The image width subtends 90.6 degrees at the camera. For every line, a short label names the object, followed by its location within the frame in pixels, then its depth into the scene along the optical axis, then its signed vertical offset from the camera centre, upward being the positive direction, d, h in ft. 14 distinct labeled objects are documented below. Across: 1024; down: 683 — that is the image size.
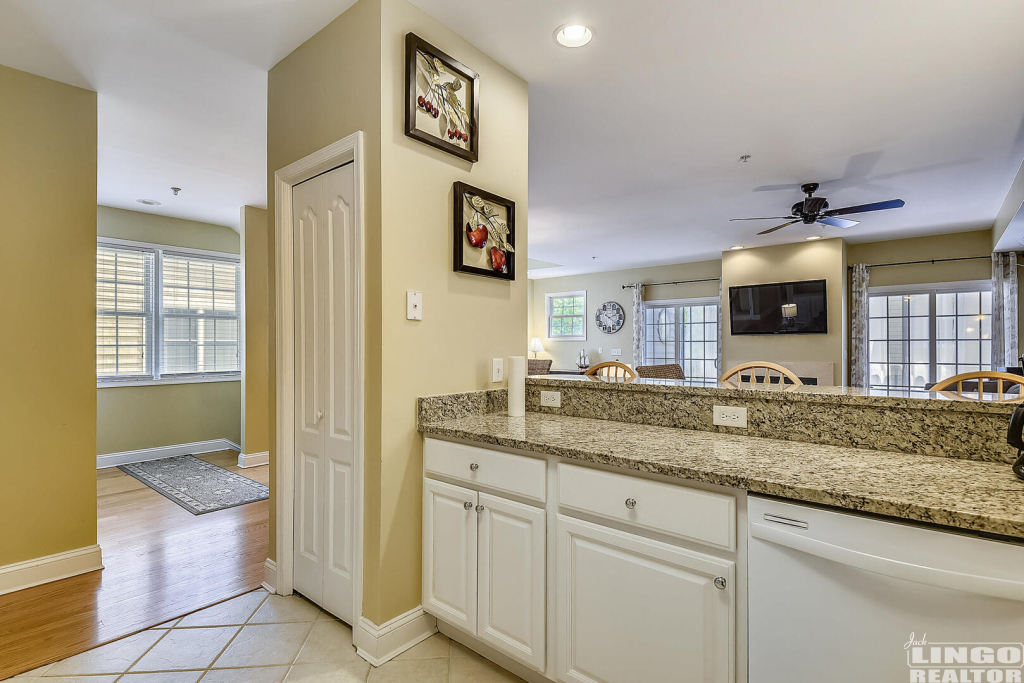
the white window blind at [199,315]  16.88 +0.85
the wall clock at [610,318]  27.84 +1.27
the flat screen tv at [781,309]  20.07 +1.31
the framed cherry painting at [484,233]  7.01 +1.56
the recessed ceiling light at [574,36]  6.89 +4.23
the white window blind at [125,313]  15.52 +0.86
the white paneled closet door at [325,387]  6.72 -0.66
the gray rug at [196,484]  12.28 -3.90
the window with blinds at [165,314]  15.65 +0.84
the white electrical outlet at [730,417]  5.88 -0.90
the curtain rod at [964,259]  18.49 +3.04
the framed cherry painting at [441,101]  6.39 +3.20
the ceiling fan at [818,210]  13.27 +3.53
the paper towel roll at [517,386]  7.32 -0.67
